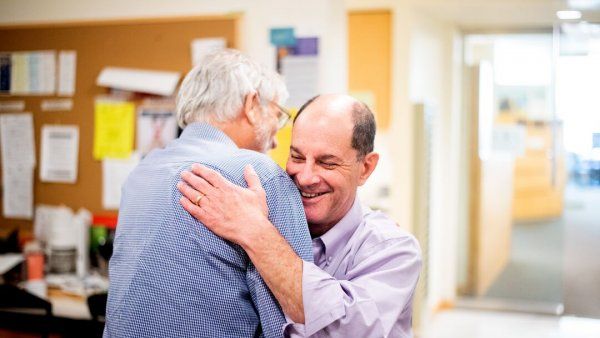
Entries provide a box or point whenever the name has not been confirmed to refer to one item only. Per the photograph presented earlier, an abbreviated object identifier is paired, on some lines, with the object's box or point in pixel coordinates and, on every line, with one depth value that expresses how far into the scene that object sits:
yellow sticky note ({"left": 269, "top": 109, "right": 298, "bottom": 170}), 2.78
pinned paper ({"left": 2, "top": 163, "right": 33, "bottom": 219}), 3.28
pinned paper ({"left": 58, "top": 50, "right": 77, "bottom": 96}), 3.21
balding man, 1.27
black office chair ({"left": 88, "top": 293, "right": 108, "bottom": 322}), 2.58
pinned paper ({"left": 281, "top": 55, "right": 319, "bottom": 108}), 2.76
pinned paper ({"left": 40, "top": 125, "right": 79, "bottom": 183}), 3.23
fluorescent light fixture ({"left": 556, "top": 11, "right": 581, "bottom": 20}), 4.96
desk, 2.71
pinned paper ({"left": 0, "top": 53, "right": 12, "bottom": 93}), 3.33
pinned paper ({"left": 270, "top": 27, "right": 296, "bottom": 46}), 2.78
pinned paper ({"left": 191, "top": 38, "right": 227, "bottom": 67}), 2.96
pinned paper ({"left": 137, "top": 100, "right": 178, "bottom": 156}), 3.04
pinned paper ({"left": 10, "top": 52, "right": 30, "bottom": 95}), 3.30
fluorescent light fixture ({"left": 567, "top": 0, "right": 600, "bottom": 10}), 4.52
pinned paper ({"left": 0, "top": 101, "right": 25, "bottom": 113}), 3.32
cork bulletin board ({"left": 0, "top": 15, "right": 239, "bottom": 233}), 3.05
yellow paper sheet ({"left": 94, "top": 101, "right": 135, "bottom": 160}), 3.12
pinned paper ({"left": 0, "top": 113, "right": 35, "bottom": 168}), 3.30
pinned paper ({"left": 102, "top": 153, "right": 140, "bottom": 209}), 3.12
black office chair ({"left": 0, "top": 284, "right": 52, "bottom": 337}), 2.62
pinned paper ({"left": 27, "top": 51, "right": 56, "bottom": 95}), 3.25
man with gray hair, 1.29
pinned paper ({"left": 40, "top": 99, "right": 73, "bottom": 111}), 3.23
